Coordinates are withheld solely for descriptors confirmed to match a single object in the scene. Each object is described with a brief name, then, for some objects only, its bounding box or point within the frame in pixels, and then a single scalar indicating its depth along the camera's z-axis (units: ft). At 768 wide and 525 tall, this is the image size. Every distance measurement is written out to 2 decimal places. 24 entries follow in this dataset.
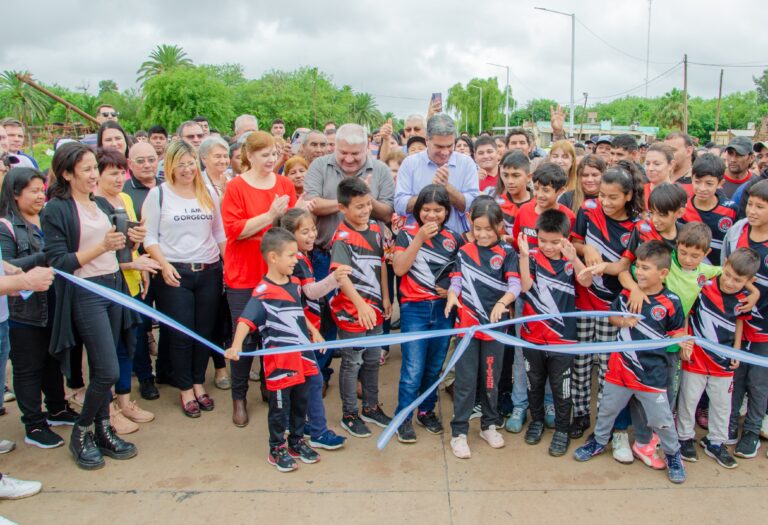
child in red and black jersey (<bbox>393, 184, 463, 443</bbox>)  12.65
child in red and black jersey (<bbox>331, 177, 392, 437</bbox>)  12.56
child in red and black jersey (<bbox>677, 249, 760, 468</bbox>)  11.68
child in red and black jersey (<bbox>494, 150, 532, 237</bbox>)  13.58
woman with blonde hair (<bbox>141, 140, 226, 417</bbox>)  13.41
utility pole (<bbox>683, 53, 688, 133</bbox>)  94.38
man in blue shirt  13.82
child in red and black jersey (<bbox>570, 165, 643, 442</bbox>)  12.15
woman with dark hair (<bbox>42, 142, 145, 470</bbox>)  11.23
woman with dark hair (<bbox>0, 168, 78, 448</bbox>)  11.72
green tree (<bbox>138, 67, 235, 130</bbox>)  132.98
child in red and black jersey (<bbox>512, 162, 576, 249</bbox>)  12.59
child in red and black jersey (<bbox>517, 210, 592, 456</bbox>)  12.07
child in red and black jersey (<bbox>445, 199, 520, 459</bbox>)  12.11
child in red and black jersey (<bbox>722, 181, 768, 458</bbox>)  11.77
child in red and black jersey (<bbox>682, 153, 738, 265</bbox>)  12.89
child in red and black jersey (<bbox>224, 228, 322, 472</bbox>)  11.39
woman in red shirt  13.16
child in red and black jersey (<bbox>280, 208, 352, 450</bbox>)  12.19
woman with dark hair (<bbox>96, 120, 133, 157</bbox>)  16.99
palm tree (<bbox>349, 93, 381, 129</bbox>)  257.34
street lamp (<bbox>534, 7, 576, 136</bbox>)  82.23
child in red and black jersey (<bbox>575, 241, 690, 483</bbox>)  11.10
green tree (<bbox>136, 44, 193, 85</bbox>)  181.68
